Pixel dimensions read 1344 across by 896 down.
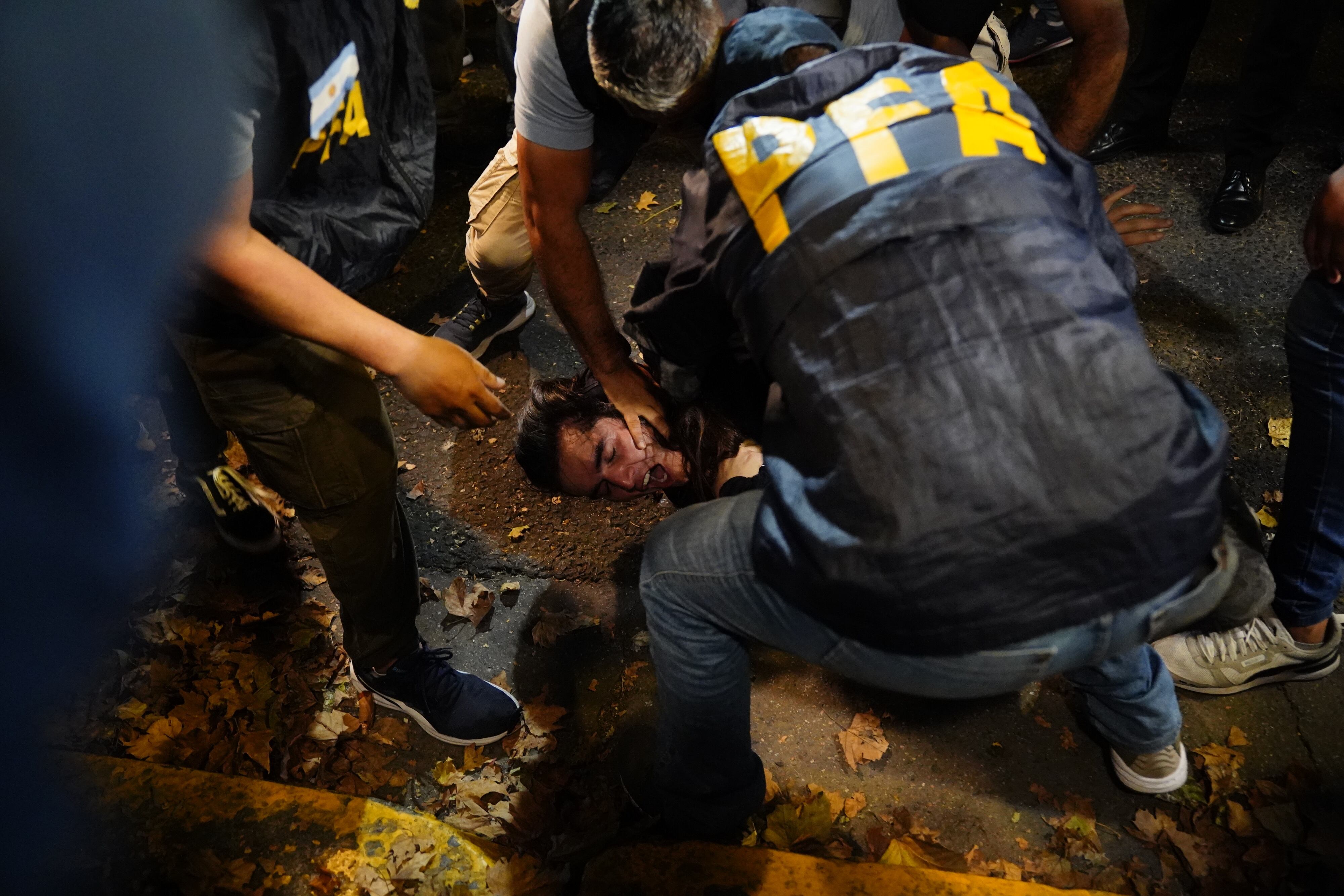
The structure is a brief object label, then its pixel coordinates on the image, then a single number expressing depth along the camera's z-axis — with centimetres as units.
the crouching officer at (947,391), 150
